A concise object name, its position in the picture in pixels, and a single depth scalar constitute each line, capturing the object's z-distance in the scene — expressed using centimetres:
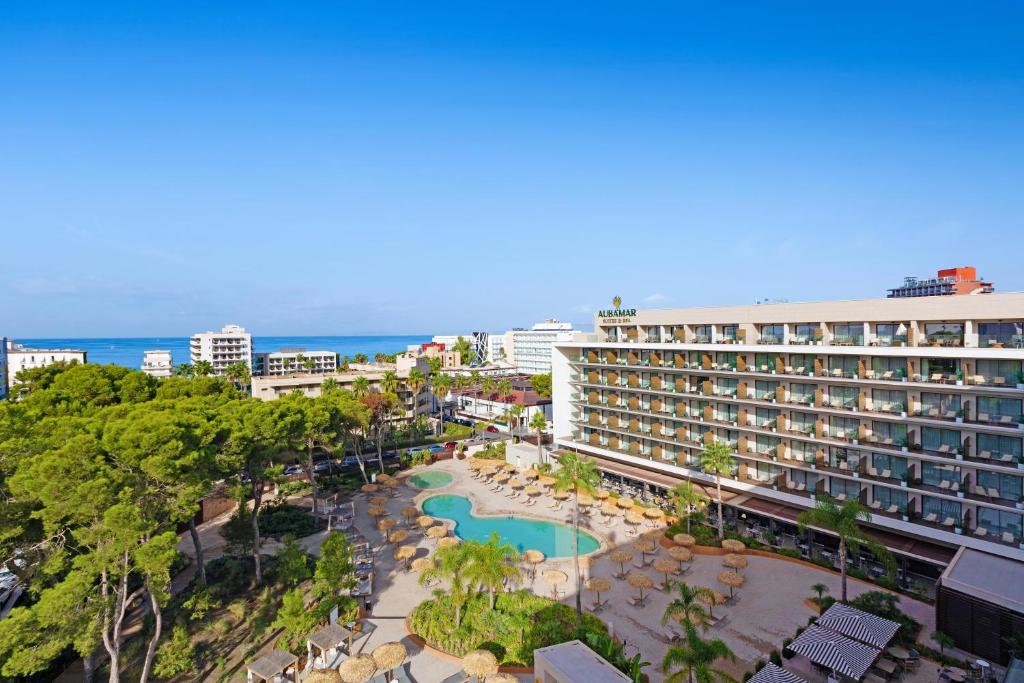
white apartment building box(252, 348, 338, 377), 13173
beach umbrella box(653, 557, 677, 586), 3139
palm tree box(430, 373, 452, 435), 7807
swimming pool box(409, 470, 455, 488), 5344
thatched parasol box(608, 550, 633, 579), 3384
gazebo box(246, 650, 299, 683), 2203
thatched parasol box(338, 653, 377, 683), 2117
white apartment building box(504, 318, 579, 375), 16312
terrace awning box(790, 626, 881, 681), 2072
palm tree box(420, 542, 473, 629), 2619
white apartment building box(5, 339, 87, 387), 10525
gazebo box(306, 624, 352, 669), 2334
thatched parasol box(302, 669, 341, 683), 2067
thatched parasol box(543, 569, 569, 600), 3003
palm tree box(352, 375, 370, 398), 6288
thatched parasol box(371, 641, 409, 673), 2198
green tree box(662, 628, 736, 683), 1898
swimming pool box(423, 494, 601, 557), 3835
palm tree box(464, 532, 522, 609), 2658
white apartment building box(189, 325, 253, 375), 13700
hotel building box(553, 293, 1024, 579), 2861
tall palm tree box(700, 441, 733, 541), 3684
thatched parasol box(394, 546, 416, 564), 3475
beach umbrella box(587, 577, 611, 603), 2939
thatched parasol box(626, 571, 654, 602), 2952
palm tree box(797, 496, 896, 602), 2647
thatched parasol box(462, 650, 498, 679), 2130
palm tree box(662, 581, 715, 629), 2350
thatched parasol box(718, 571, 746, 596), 2888
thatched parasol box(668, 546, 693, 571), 3269
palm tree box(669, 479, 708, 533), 3688
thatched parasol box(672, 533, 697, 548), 3488
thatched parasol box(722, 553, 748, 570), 3097
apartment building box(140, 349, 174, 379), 13500
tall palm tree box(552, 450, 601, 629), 3269
